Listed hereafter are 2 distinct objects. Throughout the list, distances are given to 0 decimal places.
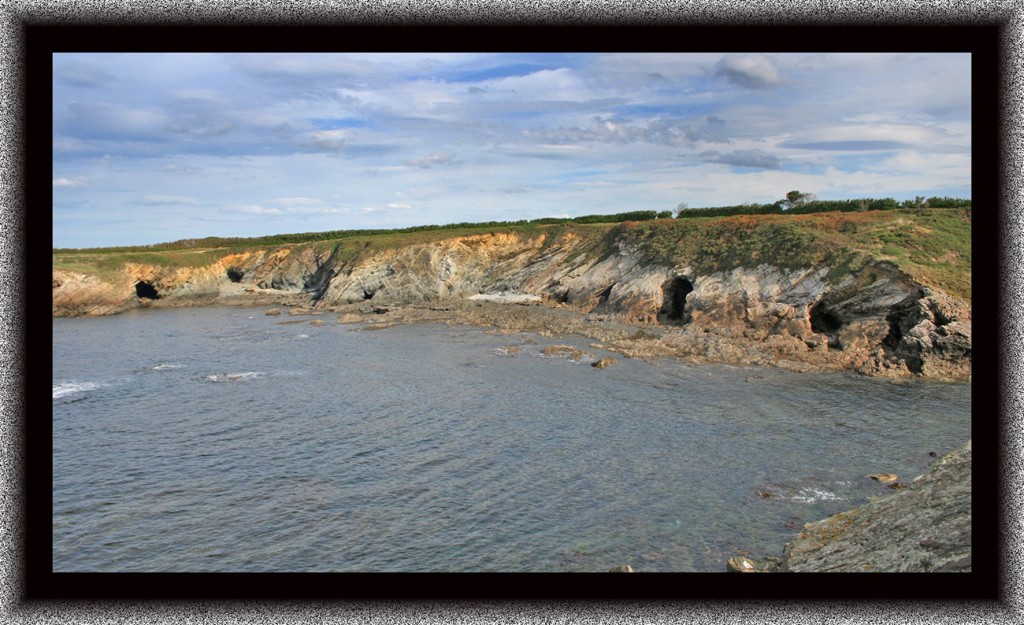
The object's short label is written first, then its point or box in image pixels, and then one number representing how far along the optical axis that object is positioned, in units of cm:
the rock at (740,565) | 1339
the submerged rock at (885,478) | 1838
